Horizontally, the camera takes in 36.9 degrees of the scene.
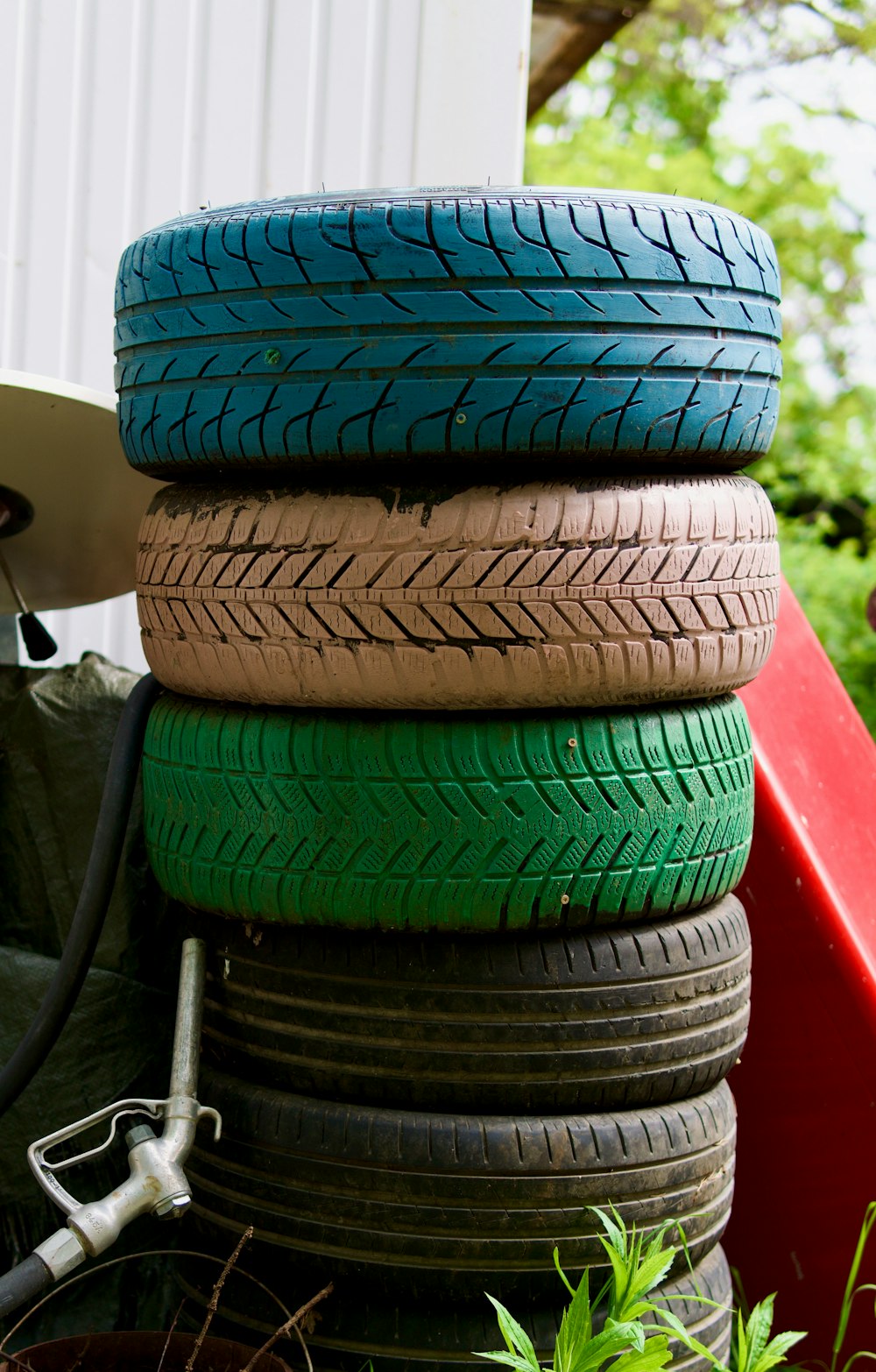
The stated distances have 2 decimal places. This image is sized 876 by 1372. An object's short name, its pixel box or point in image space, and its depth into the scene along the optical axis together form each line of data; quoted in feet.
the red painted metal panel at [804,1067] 7.02
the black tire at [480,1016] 5.14
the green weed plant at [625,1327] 4.54
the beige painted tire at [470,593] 4.91
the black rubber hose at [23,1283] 4.60
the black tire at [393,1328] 5.14
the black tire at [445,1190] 5.07
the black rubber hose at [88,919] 5.80
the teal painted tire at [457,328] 4.84
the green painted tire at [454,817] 5.05
